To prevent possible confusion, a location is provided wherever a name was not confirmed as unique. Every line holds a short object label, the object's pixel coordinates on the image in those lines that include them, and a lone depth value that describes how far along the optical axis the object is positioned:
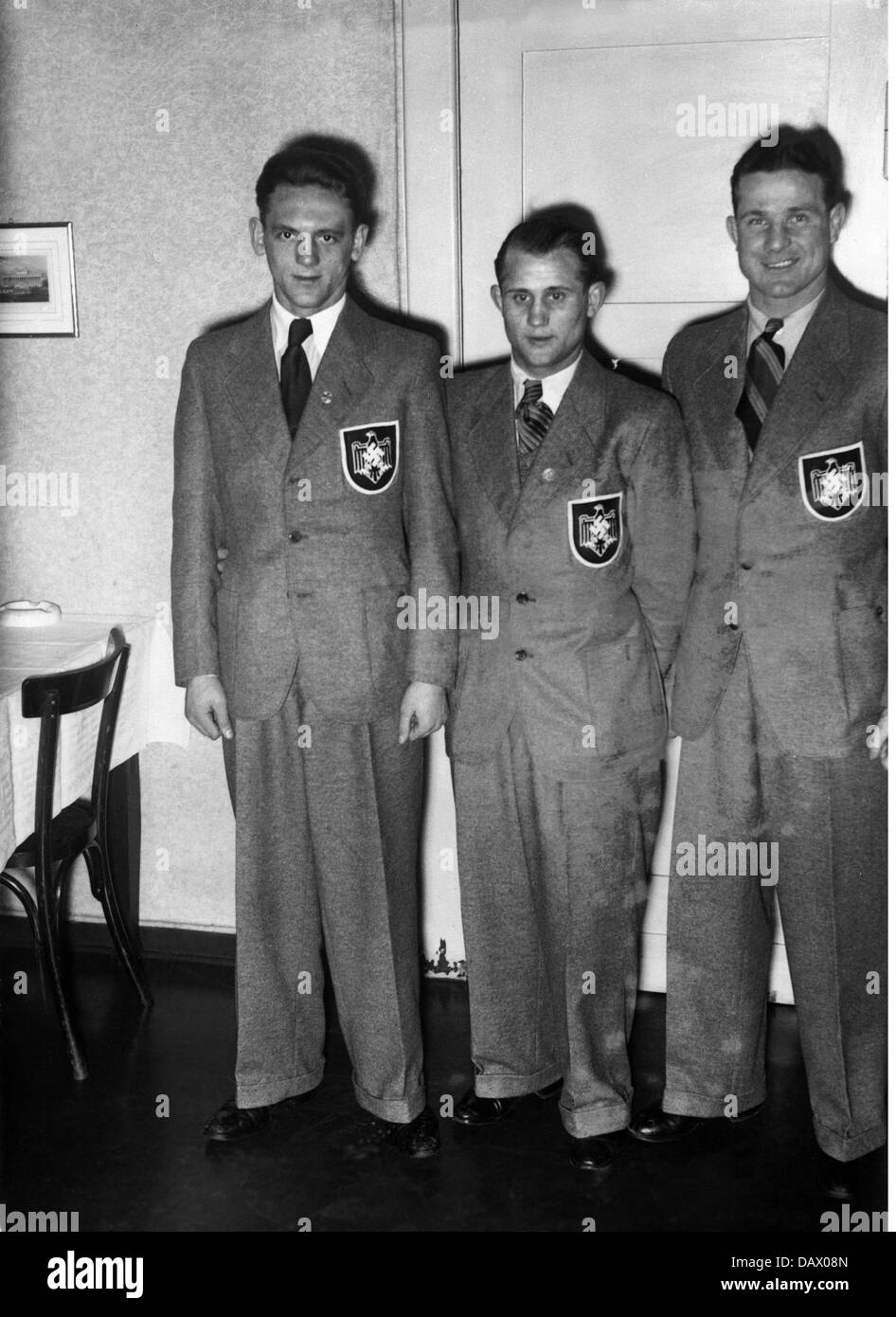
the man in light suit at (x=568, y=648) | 2.60
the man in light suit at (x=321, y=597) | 2.63
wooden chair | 2.89
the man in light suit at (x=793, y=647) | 2.49
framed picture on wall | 3.38
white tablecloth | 2.94
